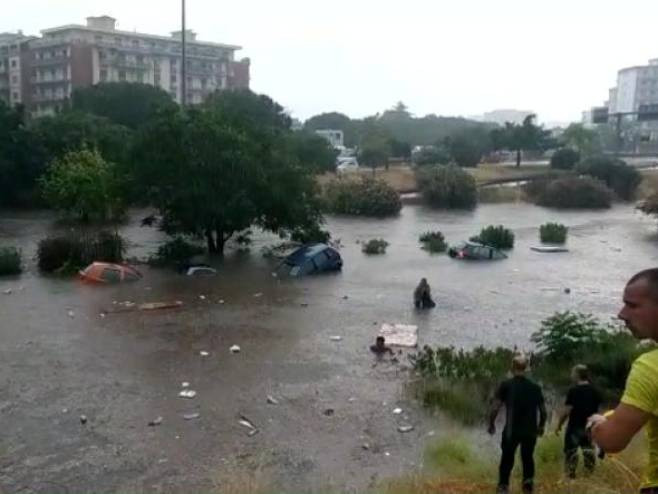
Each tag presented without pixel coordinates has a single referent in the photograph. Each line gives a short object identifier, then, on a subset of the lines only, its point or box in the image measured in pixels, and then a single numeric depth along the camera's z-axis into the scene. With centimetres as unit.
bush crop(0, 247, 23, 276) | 2150
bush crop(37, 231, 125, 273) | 2239
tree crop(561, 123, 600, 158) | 8119
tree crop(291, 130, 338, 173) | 5224
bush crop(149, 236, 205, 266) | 2388
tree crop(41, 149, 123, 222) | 3145
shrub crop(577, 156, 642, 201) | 5403
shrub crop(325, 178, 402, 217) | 4209
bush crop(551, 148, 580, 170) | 6438
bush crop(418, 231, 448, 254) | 2774
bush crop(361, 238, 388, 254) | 2731
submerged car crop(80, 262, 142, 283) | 2058
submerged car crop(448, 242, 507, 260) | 2581
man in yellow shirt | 270
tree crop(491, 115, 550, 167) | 6819
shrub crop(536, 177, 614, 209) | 4791
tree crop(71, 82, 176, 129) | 5994
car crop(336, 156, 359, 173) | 6027
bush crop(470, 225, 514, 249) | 2833
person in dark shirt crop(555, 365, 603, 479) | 699
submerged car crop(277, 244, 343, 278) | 2238
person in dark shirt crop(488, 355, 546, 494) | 674
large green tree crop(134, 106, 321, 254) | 2398
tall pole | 4034
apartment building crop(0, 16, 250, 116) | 8056
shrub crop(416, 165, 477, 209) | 4766
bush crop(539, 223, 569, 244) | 3048
